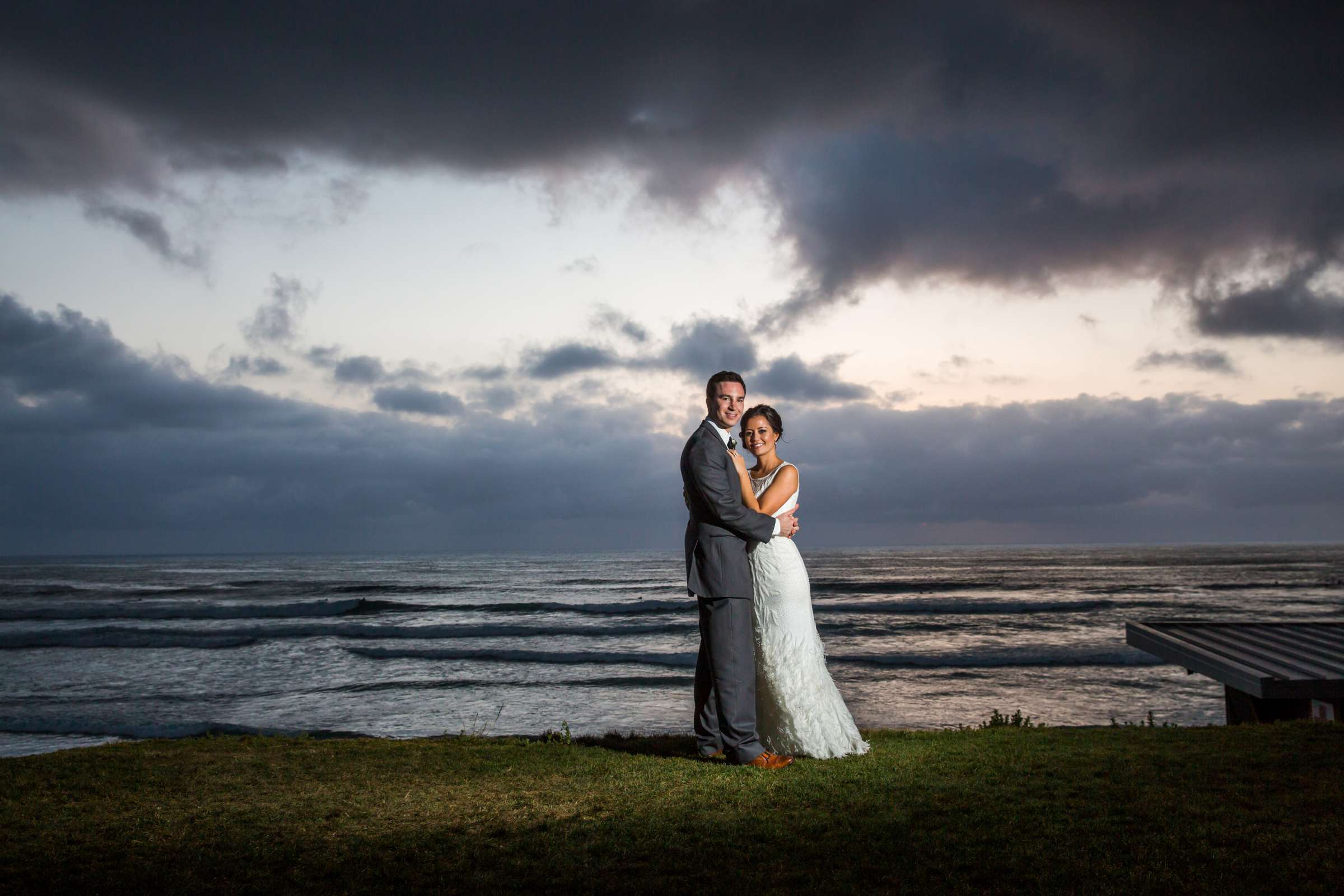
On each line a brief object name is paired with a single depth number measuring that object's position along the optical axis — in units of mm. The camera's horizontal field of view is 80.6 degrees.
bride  5332
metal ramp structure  6586
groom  5129
